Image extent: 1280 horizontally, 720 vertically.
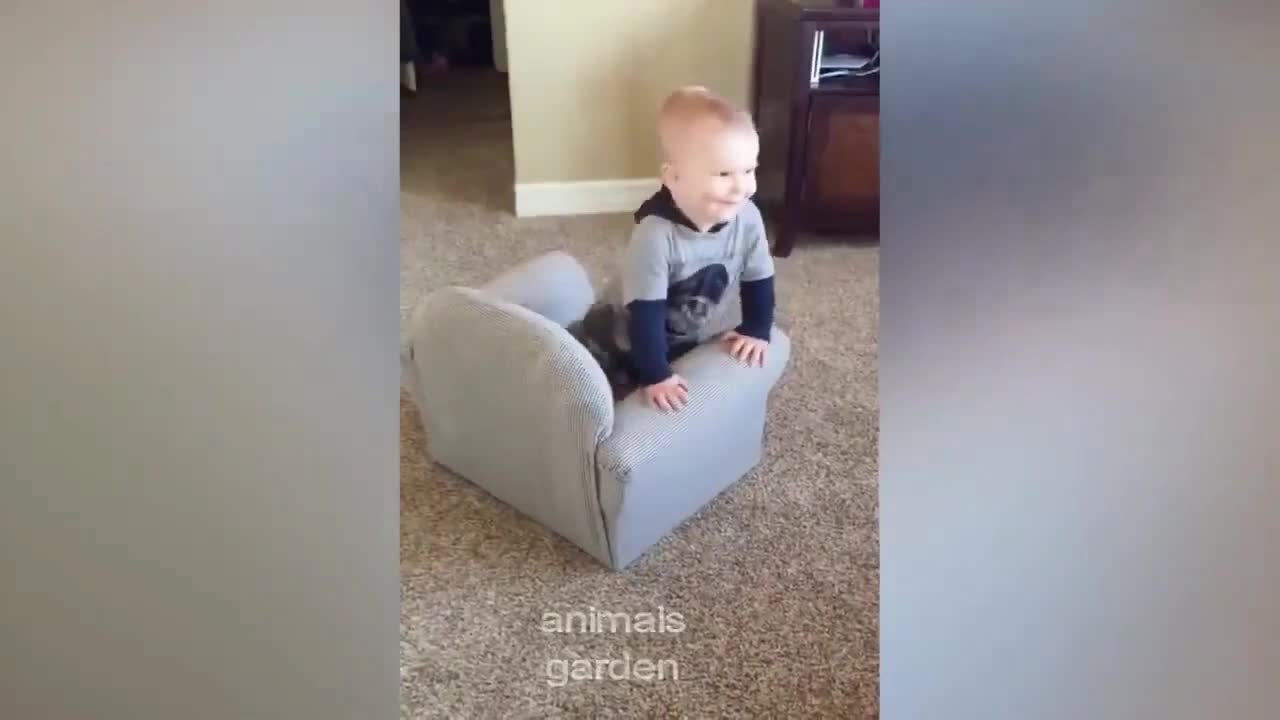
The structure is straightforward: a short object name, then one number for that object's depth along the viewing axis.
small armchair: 0.84
